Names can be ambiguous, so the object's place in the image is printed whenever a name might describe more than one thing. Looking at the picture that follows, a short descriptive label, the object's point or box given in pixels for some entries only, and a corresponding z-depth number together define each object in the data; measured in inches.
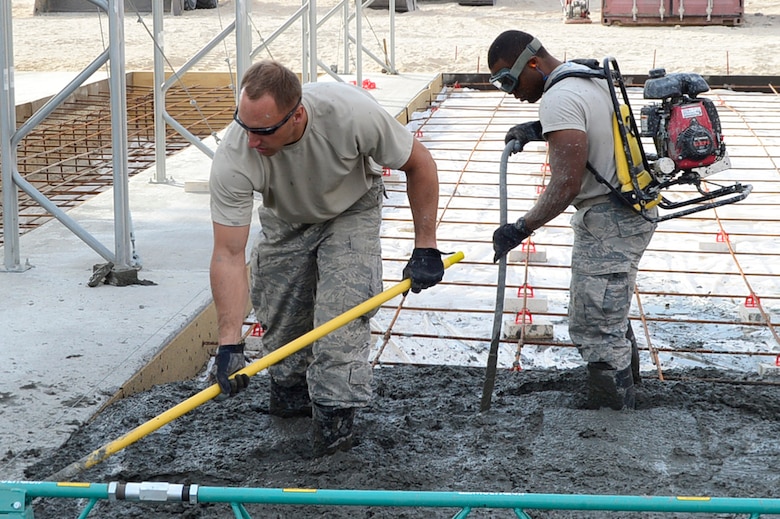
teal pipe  159.5
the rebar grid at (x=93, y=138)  798.5
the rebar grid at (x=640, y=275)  369.4
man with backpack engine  262.2
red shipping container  1449.3
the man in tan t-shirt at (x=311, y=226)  228.1
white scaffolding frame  390.3
